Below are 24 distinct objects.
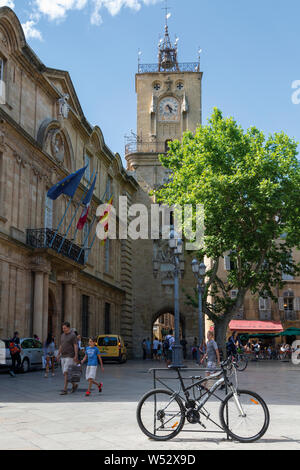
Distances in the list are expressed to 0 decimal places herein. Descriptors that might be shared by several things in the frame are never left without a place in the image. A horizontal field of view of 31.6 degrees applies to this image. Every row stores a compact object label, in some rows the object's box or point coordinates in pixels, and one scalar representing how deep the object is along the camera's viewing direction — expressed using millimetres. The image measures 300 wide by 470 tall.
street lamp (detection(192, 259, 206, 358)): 25578
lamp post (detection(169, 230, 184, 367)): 21634
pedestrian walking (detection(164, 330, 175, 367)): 29997
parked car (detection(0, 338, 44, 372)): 19438
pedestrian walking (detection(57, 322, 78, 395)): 13602
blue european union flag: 24359
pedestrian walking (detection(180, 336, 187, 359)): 39081
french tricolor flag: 27469
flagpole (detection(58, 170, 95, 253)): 25162
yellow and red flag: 31919
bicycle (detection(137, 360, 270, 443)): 7145
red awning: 41875
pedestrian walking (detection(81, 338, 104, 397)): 13867
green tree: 29312
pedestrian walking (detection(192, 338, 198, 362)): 35131
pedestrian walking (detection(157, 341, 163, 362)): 38294
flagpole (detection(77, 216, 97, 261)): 28747
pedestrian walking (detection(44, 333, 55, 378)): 19805
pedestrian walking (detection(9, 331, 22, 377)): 18766
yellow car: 29703
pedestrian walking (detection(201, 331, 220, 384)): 15320
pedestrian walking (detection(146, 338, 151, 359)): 39938
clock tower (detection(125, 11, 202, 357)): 42250
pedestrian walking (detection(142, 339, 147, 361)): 38844
